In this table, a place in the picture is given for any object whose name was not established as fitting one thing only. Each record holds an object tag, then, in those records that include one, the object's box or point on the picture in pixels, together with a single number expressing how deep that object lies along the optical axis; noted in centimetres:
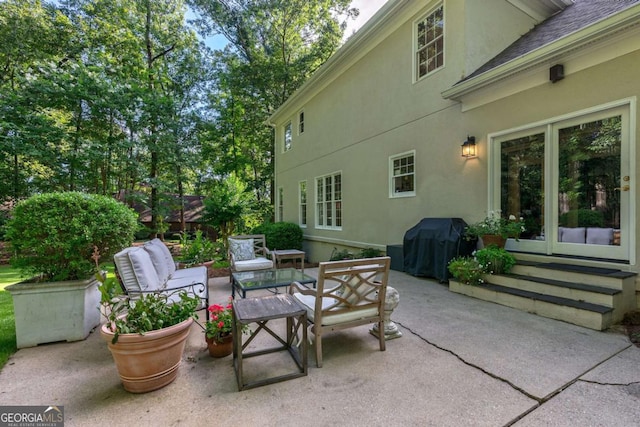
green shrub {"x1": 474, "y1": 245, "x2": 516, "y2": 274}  466
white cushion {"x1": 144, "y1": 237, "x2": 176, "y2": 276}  435
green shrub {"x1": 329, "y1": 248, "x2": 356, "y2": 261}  836
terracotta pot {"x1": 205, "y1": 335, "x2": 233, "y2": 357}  284
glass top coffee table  421
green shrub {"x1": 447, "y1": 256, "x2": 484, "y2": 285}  471
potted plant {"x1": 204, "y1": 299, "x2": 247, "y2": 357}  285
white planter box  318
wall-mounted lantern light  549
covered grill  536
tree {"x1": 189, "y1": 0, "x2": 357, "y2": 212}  1556
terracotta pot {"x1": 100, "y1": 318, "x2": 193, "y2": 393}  217
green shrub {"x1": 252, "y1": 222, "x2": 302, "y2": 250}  1052
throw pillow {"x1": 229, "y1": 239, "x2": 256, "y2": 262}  648
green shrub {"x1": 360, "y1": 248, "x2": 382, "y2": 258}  733
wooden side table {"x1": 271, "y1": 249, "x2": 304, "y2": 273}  741
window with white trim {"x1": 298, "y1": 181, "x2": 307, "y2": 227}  1191
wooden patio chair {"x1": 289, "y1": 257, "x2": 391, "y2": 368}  266
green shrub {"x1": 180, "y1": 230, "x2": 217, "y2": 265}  881
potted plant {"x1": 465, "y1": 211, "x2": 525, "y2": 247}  486
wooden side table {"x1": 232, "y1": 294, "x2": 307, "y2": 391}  230
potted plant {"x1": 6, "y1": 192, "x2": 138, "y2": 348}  317
